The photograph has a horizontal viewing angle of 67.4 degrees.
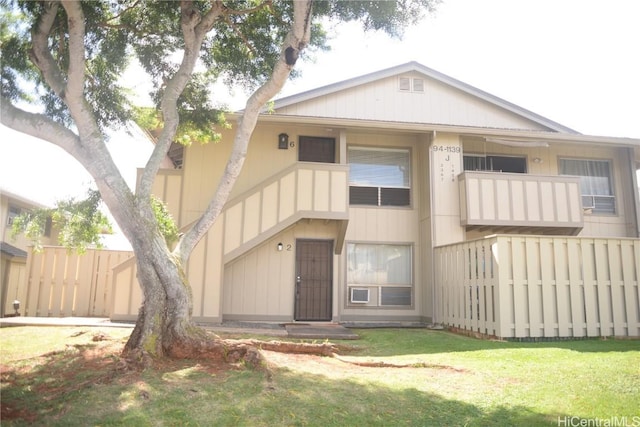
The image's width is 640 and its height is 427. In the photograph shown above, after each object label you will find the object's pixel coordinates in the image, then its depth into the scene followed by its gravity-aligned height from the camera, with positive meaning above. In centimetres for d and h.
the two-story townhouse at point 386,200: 1191 +240
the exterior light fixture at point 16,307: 1177 -59
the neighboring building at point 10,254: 1495 +95
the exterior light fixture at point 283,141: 1366 +411
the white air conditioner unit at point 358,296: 1320 -22
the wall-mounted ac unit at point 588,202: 1451 +269
